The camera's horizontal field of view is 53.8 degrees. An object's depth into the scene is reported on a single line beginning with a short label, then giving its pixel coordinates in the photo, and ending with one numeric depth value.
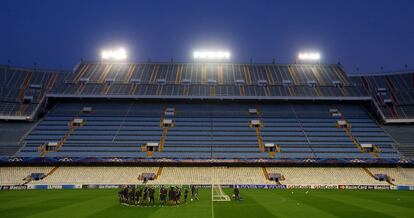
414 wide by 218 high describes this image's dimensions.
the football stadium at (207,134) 46.69
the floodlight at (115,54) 92.45
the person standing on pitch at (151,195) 33.31
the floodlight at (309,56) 93.00
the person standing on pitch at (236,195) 37.34
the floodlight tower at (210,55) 91.62
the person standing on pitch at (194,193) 37.54
